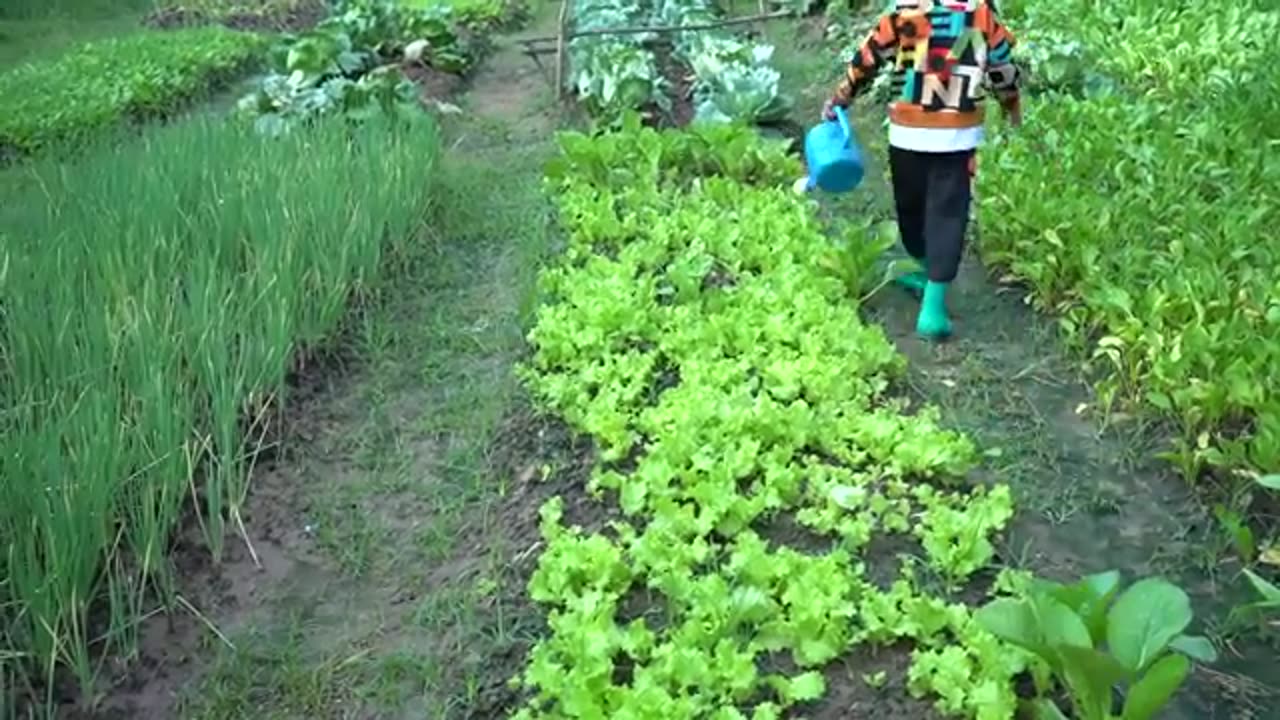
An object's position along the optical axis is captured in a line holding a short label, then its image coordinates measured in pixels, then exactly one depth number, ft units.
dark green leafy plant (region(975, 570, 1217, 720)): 7.83
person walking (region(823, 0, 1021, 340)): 14.49
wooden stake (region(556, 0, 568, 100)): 26.66
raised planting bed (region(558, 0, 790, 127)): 24.73
